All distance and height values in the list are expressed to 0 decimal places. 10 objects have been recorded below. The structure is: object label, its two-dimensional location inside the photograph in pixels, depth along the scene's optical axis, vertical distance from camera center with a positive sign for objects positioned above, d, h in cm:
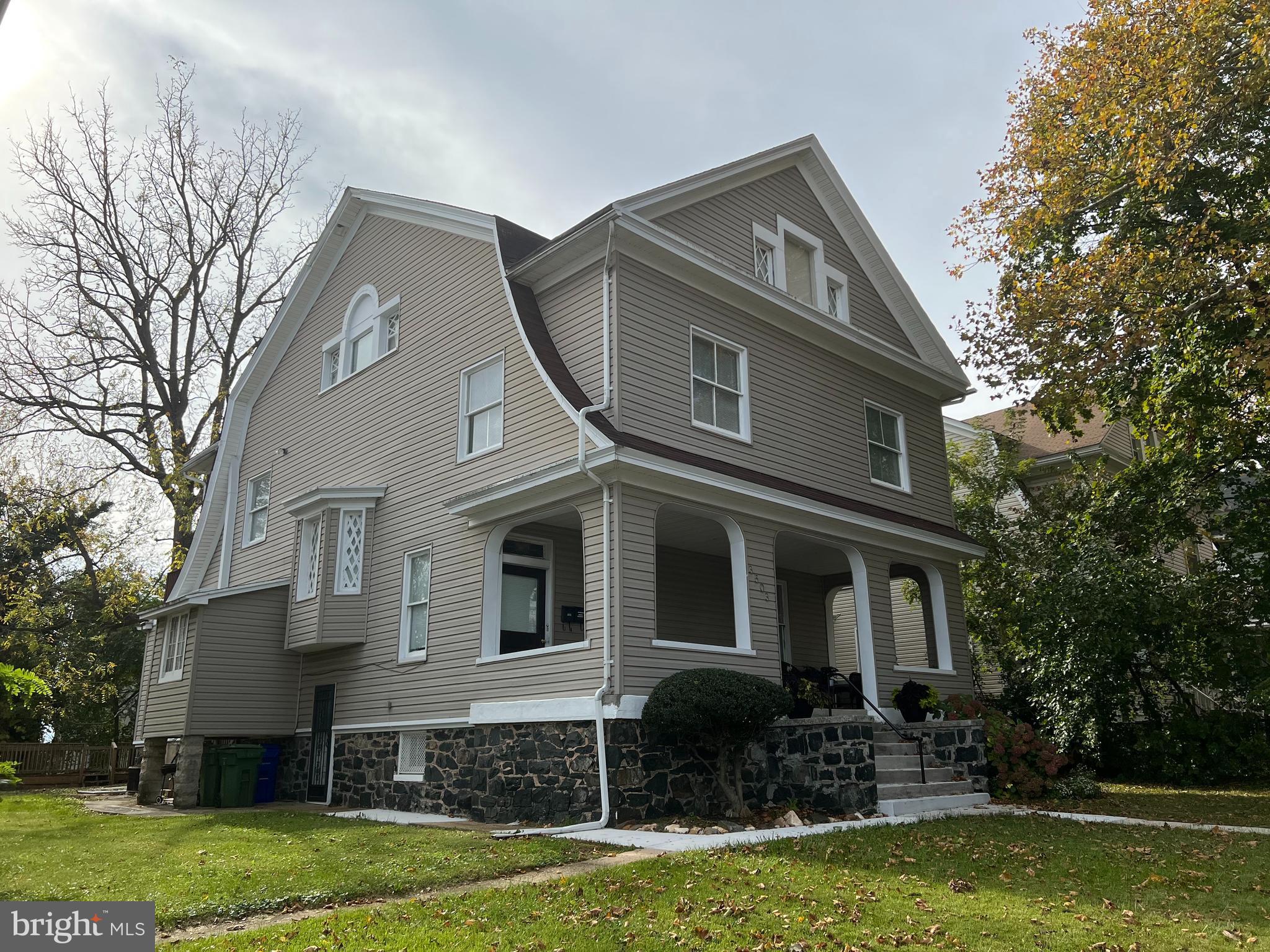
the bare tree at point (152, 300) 2423 +1186
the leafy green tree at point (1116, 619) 1603 +198
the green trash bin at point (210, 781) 1412 -51
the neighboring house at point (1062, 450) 2398 +731
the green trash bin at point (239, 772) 1420 -40
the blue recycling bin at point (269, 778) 1497 -50
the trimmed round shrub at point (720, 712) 987 +30
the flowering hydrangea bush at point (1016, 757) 1296 -27
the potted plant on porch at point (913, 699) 1326 +54
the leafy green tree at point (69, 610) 2252 +349
